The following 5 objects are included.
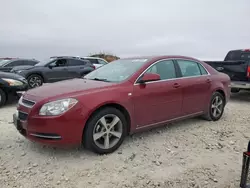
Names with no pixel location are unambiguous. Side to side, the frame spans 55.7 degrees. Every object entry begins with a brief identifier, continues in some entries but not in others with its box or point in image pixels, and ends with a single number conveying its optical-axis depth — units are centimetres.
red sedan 323
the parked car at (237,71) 727
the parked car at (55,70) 1076
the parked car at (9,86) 654
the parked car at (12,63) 1250
